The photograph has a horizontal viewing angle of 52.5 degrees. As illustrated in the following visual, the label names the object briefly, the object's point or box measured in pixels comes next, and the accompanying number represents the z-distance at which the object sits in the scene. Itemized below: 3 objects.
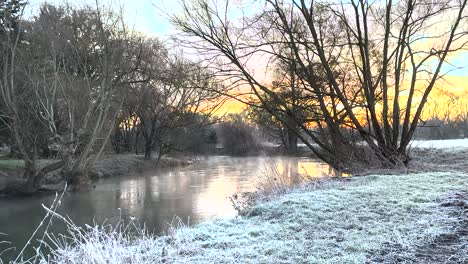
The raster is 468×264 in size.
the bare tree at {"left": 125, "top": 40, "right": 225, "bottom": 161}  37.16
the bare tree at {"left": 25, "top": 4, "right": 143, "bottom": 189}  22.31
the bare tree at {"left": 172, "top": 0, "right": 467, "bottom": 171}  13.43
